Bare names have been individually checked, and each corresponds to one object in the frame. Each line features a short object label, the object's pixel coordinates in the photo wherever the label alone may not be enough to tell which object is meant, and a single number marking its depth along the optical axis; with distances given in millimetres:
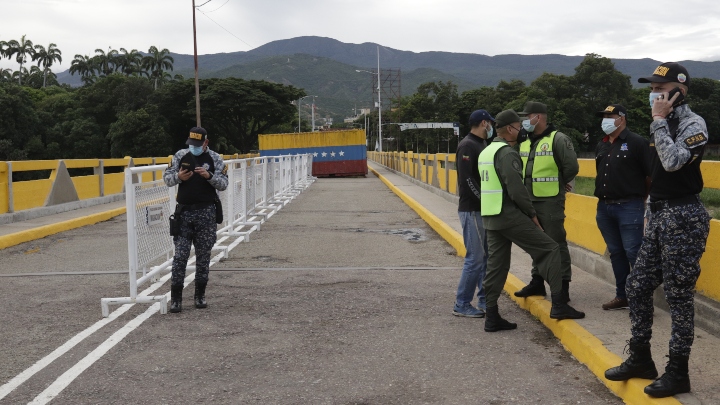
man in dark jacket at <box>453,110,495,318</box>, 6238
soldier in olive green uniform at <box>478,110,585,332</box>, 5707
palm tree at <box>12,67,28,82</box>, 128988
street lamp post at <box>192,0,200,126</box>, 44031
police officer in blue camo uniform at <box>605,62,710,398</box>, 3934
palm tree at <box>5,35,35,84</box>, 124250
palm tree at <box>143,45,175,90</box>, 121625
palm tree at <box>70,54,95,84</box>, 132088
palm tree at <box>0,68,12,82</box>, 124931
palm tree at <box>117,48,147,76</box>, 123750
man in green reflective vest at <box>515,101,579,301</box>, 6523
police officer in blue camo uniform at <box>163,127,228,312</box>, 6850
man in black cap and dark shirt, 5941
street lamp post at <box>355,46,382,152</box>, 67938
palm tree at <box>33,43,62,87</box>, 129625
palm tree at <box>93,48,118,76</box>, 130025
